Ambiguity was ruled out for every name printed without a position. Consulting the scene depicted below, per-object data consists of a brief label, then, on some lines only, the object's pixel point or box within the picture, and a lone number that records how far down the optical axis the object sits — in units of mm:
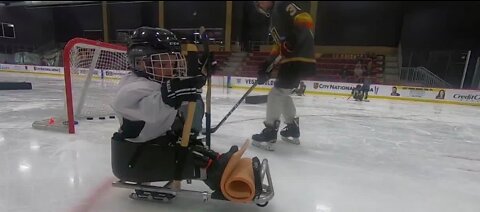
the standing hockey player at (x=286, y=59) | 1736
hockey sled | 968
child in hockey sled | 937
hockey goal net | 2111
